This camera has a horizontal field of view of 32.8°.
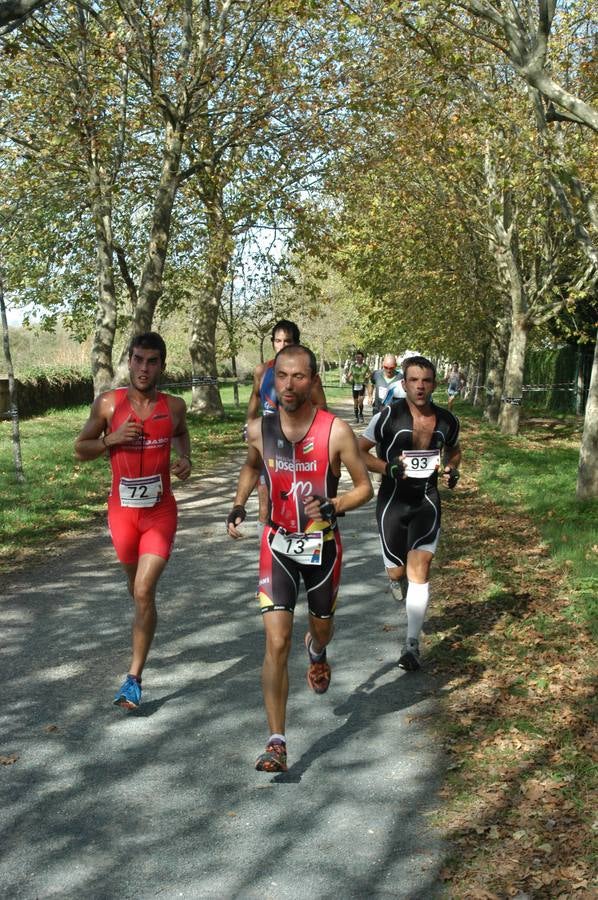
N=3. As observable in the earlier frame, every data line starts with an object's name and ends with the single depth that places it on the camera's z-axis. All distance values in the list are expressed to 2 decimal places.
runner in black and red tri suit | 4.91
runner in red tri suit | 5.80
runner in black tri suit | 6.79
